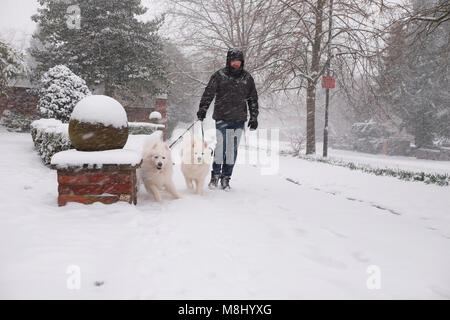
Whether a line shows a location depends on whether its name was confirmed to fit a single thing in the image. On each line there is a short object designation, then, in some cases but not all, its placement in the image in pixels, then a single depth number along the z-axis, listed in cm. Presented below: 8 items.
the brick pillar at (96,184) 323
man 480
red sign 1114
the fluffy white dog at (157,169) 392
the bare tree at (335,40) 1151
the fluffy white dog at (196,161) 441
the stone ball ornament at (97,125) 353
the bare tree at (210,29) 1560
